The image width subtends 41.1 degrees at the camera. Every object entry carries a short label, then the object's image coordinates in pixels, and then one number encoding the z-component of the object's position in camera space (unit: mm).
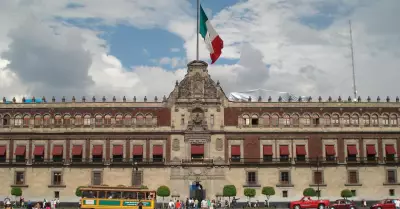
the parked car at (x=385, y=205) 58094
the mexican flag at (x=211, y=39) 66875
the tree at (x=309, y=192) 72000
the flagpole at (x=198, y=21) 72625
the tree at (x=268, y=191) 71500
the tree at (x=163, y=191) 71625
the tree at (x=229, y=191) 71250
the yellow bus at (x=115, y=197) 55656
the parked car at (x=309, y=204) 60406
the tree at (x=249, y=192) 71562
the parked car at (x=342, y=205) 59531
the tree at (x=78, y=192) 69738
